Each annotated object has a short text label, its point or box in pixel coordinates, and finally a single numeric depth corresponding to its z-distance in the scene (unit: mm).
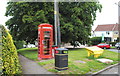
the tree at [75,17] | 19864
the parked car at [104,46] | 32344
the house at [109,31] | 60906
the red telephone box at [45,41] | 12258
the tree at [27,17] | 18719
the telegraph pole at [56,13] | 13645
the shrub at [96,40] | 47312
